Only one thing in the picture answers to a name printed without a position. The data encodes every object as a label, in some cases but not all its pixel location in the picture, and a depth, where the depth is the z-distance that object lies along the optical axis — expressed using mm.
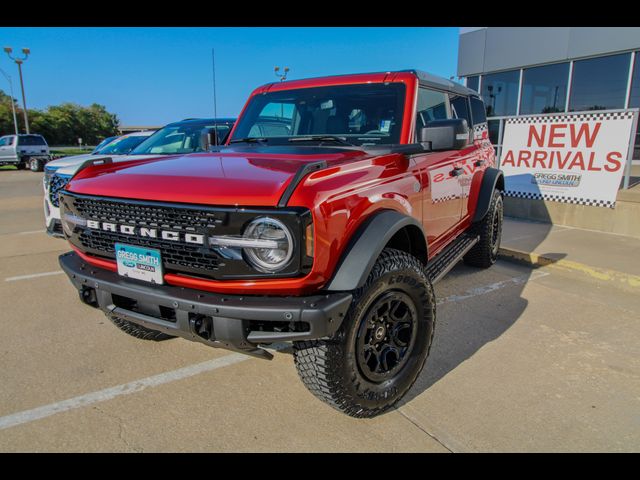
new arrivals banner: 6816
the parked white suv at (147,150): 5523
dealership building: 10570
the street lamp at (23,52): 30078
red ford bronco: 2090
